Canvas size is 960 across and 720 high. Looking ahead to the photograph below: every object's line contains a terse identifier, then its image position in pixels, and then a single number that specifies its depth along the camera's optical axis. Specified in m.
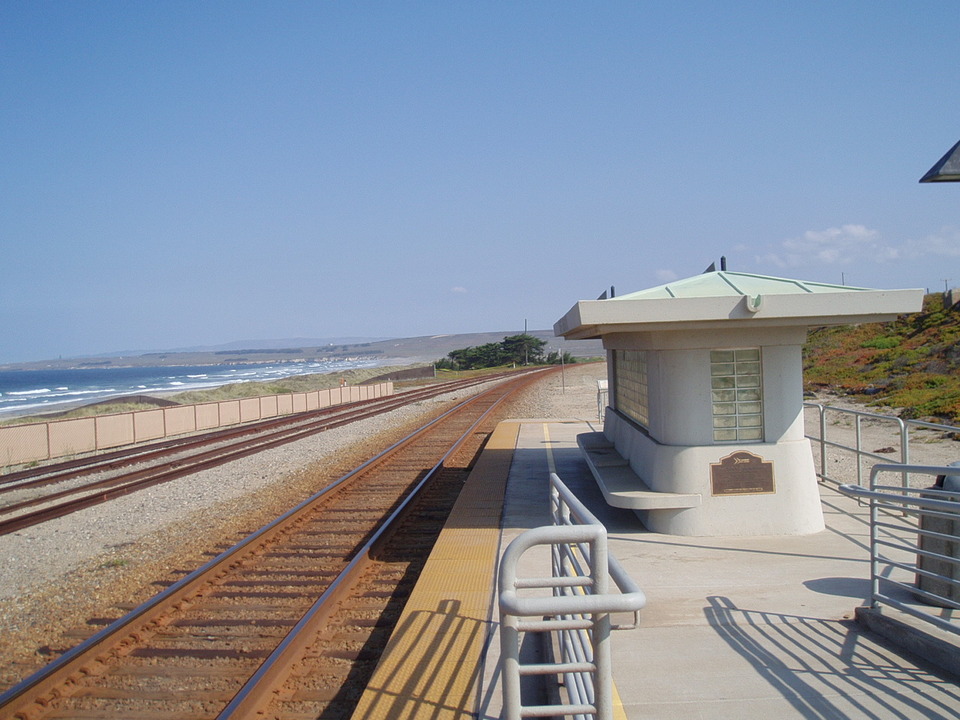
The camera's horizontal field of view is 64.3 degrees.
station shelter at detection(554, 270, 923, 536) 8.20
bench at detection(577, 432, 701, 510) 8.15
